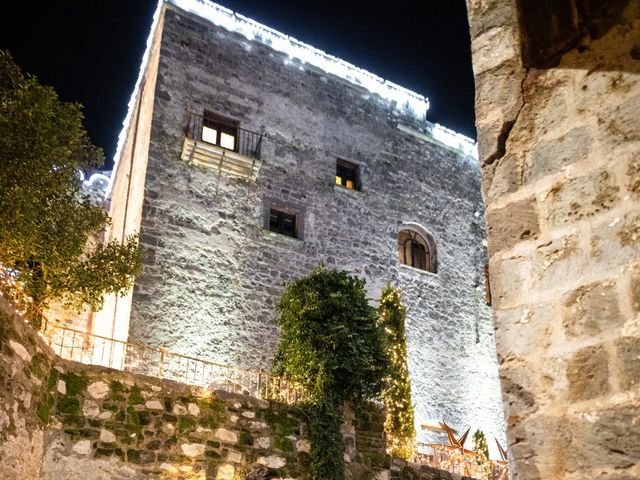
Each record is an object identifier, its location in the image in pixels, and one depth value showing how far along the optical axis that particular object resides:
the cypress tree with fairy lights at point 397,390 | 14.89
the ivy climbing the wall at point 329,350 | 11.08
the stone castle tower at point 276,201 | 14.87
